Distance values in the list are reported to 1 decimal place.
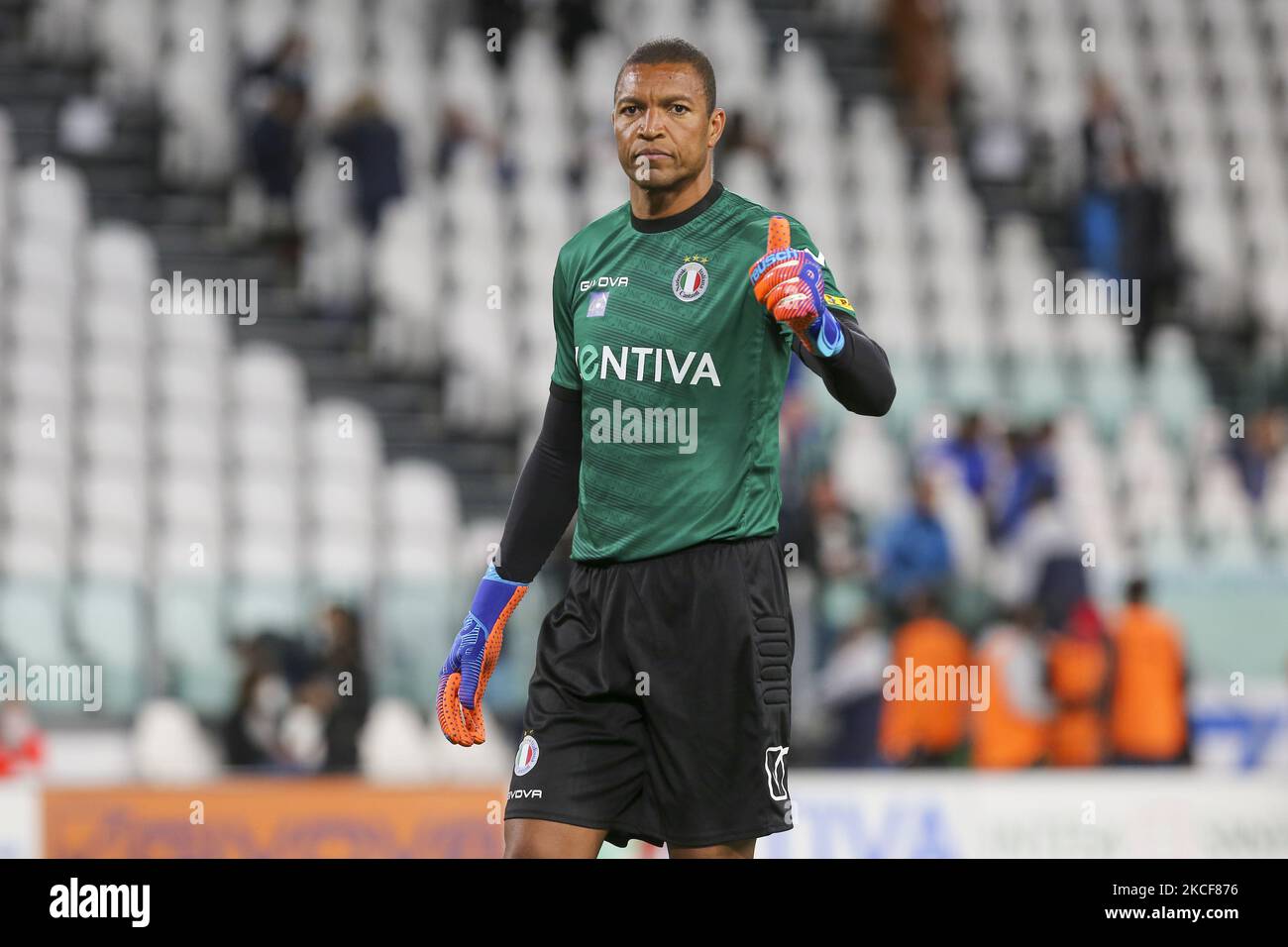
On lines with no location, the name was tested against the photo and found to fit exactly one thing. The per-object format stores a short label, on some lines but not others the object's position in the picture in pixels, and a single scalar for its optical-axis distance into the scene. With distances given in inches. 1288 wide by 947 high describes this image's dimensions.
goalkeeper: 152.7
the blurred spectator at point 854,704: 375.2
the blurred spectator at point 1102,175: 504.4
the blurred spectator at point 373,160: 462.9
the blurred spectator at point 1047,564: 398.0
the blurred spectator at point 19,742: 347.9
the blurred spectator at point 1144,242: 497.4
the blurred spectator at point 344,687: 354.6
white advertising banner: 356.8
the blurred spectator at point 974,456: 420.8
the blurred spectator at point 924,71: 542.0
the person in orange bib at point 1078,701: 387.5
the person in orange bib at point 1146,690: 387.9
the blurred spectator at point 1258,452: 451.2
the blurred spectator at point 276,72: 468.4
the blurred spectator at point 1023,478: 414.0
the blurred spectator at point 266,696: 356.8
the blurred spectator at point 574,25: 522.3
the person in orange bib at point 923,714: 378.3
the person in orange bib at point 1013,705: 383.9
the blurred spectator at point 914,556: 390.3
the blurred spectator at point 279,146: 465.4
